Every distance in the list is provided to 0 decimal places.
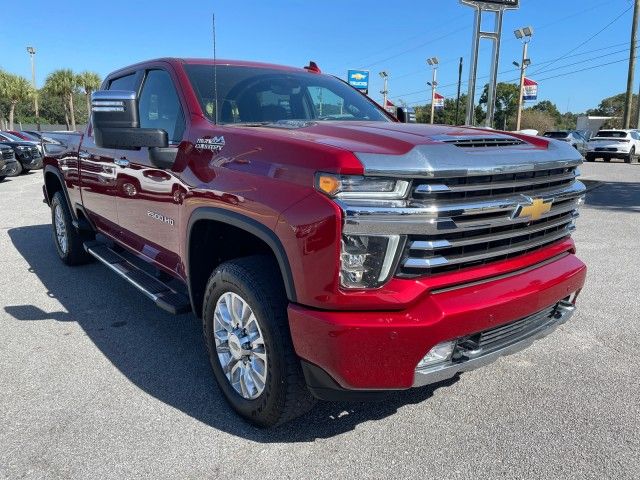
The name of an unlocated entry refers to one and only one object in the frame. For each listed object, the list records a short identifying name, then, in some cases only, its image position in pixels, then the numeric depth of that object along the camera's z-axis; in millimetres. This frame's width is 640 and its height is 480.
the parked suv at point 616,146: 24266
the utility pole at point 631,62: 28438
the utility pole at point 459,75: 46812
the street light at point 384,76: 47962
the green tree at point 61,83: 51406
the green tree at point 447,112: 61406
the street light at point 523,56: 34312
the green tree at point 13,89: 45719
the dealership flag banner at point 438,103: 46344
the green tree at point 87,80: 51812
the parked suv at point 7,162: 14266
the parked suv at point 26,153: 16516
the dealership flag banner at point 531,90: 37969
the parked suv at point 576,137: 23700
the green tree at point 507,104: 67875
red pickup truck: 2070
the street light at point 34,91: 49269
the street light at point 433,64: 46250
